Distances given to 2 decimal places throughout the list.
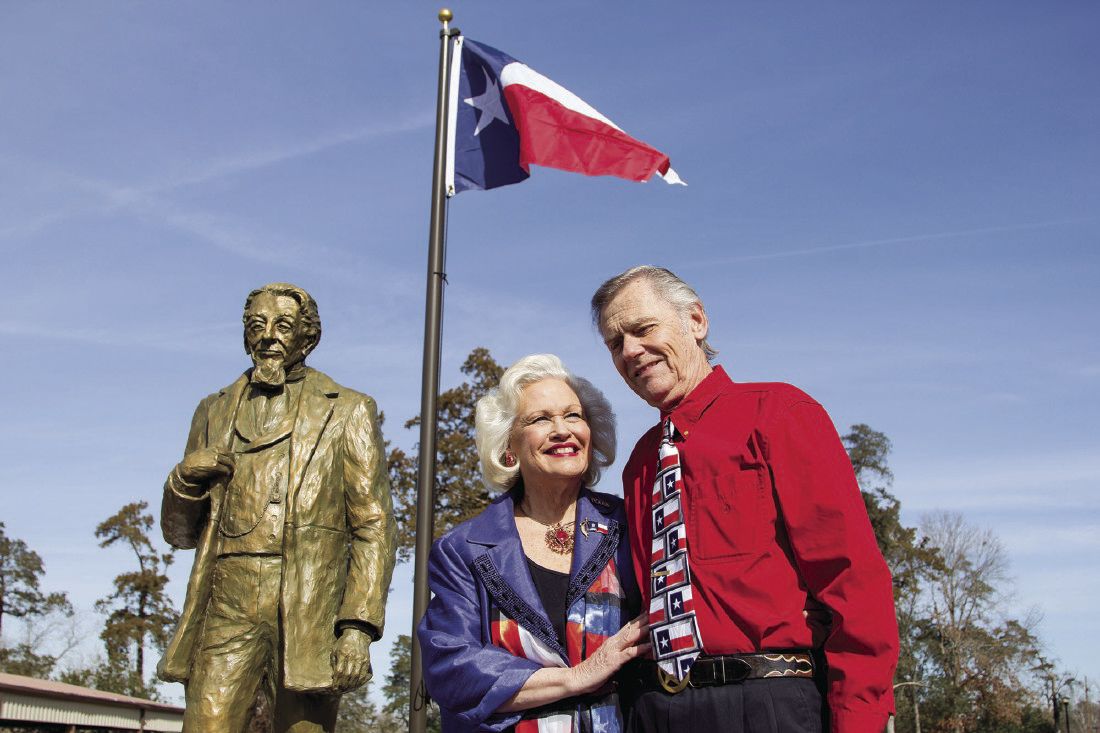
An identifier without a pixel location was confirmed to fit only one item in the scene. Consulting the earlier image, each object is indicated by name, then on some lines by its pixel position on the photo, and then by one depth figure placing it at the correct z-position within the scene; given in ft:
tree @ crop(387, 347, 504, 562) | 70.13
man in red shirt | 8.71
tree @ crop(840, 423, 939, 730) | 124.57
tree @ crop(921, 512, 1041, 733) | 117.19
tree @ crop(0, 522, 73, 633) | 112.98
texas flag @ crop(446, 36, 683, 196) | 27.02
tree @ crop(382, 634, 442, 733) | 131.75
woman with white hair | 10.83
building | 56.70
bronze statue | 15.24
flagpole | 20.42
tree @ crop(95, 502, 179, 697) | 94.89
